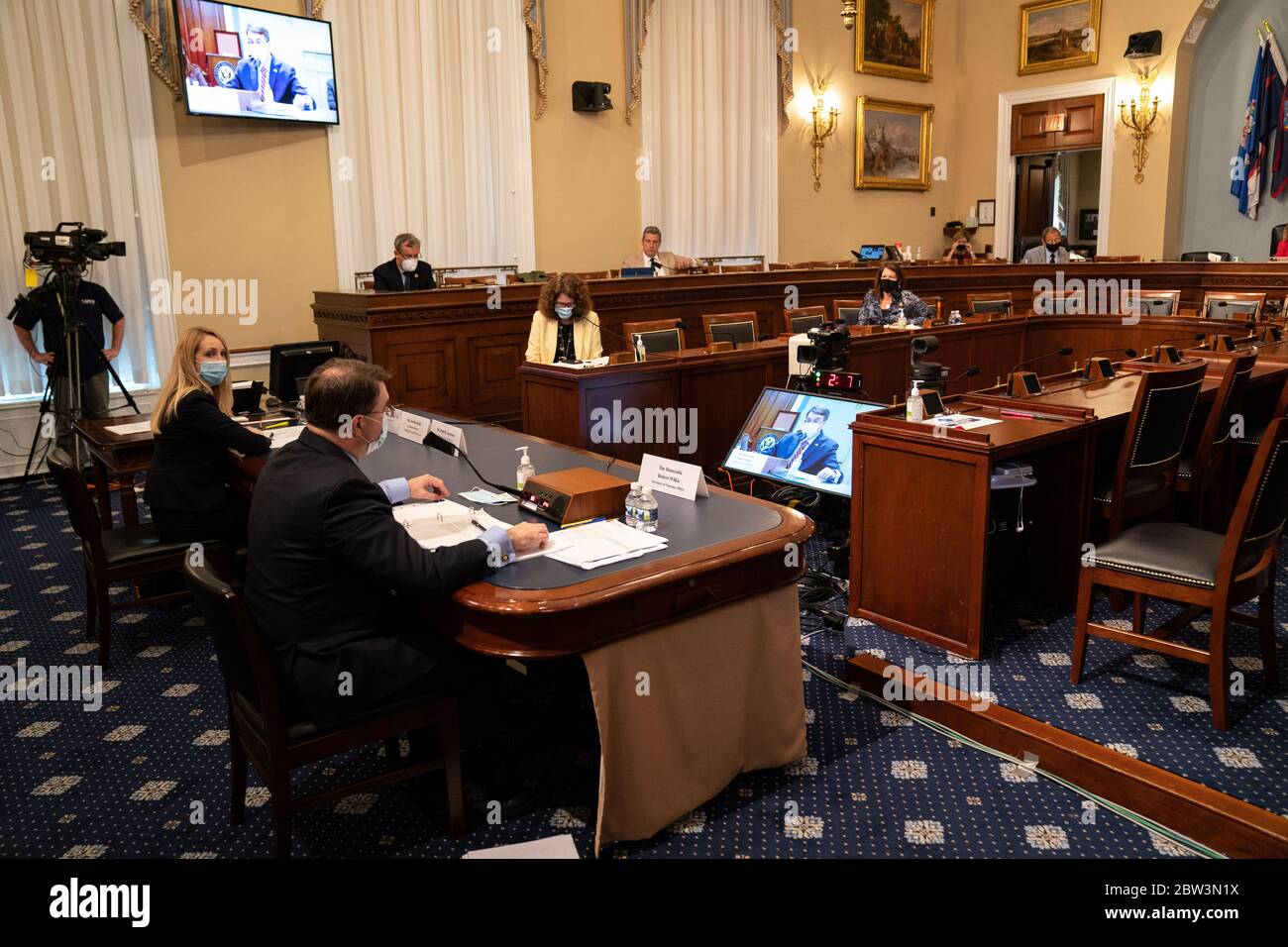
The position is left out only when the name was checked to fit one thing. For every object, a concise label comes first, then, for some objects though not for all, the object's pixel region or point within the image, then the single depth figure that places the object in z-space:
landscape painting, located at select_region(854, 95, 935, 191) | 11.62
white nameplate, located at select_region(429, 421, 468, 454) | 3.21
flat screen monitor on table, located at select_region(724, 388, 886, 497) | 3.83
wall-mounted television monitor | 6.79
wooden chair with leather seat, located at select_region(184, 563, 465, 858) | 2.15
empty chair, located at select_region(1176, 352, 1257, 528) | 4.04
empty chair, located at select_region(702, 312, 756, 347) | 6.72
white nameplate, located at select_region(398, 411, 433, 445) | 3.55
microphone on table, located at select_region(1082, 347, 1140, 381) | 4.79
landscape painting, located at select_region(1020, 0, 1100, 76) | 11.05
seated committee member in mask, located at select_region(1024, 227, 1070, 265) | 9.94
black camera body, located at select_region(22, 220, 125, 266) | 5.77
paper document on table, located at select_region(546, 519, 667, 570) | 2.34
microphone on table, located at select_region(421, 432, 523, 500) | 3.31
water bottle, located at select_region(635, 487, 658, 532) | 2.58
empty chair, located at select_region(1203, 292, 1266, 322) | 7.69
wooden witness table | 2.18
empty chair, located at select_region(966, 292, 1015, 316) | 8.40
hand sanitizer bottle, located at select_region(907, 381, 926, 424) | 3.69
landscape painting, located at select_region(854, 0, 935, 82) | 11.42
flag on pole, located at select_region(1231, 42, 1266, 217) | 10.38
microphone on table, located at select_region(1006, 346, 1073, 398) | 4.18
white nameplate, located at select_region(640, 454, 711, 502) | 2.76
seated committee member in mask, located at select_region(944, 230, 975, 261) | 11.20
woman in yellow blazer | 5.88
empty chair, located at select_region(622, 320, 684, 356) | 6.12
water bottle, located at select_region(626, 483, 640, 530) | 2.59
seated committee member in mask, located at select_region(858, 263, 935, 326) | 7.11
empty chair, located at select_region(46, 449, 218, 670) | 3.40
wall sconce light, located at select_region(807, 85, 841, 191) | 11.06
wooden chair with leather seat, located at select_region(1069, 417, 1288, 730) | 2.89
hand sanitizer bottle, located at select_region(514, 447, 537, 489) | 3.01
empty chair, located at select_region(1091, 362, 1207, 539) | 3.62
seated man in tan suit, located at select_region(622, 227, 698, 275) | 8.51
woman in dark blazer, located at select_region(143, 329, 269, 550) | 3.57
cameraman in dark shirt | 6.23
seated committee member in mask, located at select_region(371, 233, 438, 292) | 7.05
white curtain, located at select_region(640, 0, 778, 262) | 9.64
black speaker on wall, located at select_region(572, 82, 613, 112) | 8.94
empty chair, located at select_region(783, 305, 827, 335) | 7.52
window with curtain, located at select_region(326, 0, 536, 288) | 7.75
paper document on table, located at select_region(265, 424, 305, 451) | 3.83
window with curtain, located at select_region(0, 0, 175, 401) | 6.43
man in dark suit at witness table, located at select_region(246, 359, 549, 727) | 2.18
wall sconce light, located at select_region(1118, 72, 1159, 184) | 10.72
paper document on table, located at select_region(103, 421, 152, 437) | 4.19
